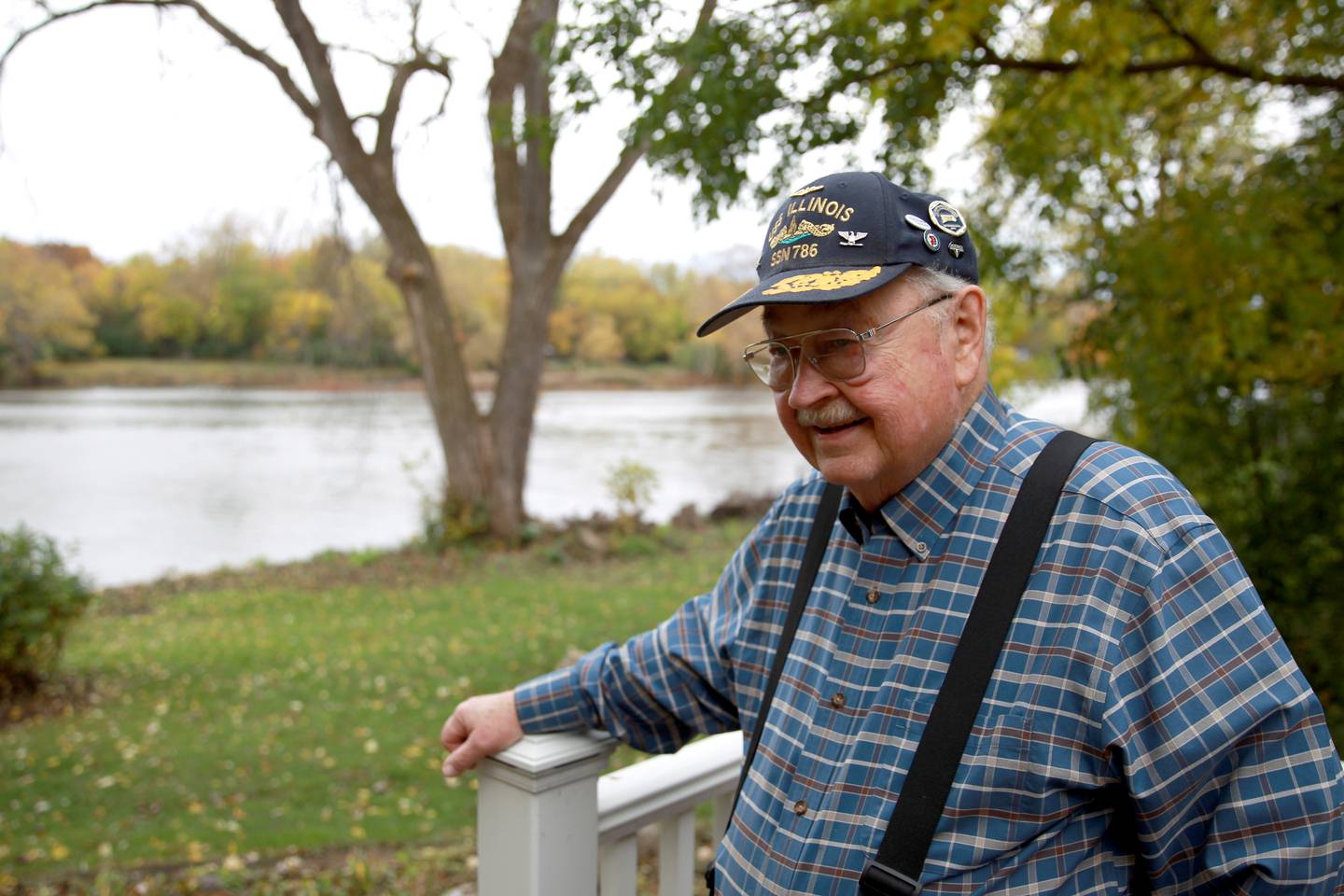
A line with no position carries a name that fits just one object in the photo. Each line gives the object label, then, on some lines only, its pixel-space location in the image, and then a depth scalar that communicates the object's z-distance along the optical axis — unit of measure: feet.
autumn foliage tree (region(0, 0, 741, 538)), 37.86
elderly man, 3.92
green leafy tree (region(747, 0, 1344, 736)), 13.52
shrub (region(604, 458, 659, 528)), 46.24
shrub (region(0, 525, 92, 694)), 21.98
